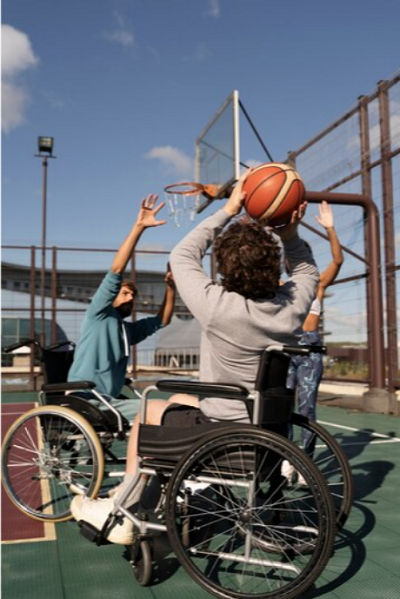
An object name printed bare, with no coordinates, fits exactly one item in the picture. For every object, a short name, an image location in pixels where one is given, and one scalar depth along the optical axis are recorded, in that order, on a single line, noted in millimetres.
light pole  13250
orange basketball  2867
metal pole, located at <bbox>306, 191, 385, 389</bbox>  8477
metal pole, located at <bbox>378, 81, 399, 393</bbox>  8172
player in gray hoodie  2357
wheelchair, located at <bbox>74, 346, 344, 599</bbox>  2100
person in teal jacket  3174
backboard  9398
